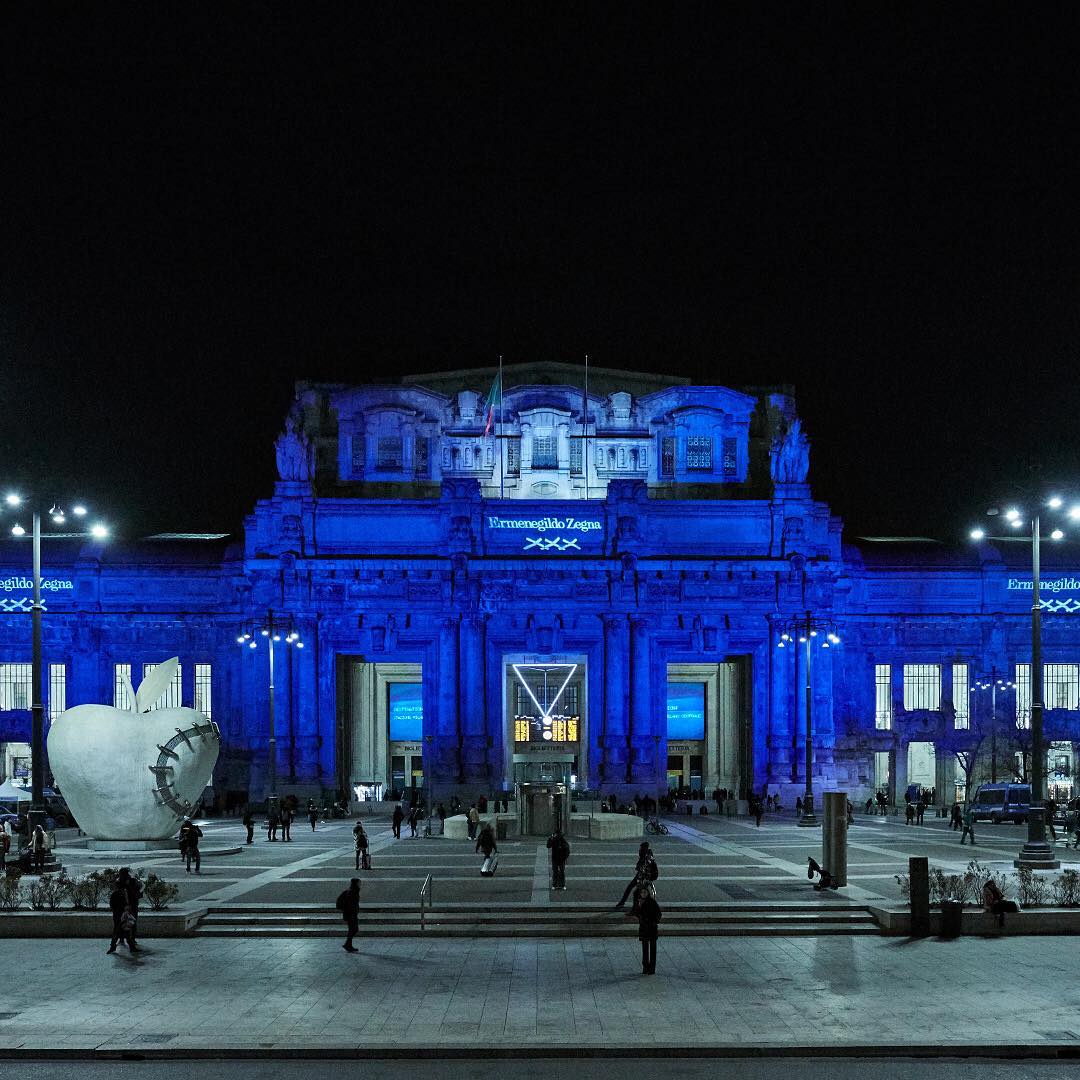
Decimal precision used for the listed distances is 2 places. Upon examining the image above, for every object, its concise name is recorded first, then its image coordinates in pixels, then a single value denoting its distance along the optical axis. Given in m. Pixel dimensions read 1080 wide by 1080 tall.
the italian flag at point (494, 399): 91.71
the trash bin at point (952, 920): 29.42
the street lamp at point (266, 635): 89.38
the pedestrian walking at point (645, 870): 28.19
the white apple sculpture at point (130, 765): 47.38
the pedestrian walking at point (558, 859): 35.59
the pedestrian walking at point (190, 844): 41.34
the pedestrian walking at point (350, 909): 28.20
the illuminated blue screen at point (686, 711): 99.81
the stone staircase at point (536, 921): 30.62
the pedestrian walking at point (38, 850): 40.03
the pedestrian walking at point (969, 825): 53.21
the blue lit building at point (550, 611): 92.44
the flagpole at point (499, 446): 97.25
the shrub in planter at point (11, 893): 31.11
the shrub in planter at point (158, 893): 31.06
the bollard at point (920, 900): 29.80
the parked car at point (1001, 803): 69.44
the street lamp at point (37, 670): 41.09
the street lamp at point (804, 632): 92.81
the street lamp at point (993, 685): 95.25
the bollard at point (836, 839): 35.69
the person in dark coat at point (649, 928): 25.27
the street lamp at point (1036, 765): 39.75
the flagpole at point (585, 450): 97.39
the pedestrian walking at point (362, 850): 41.97
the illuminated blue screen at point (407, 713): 97.69
